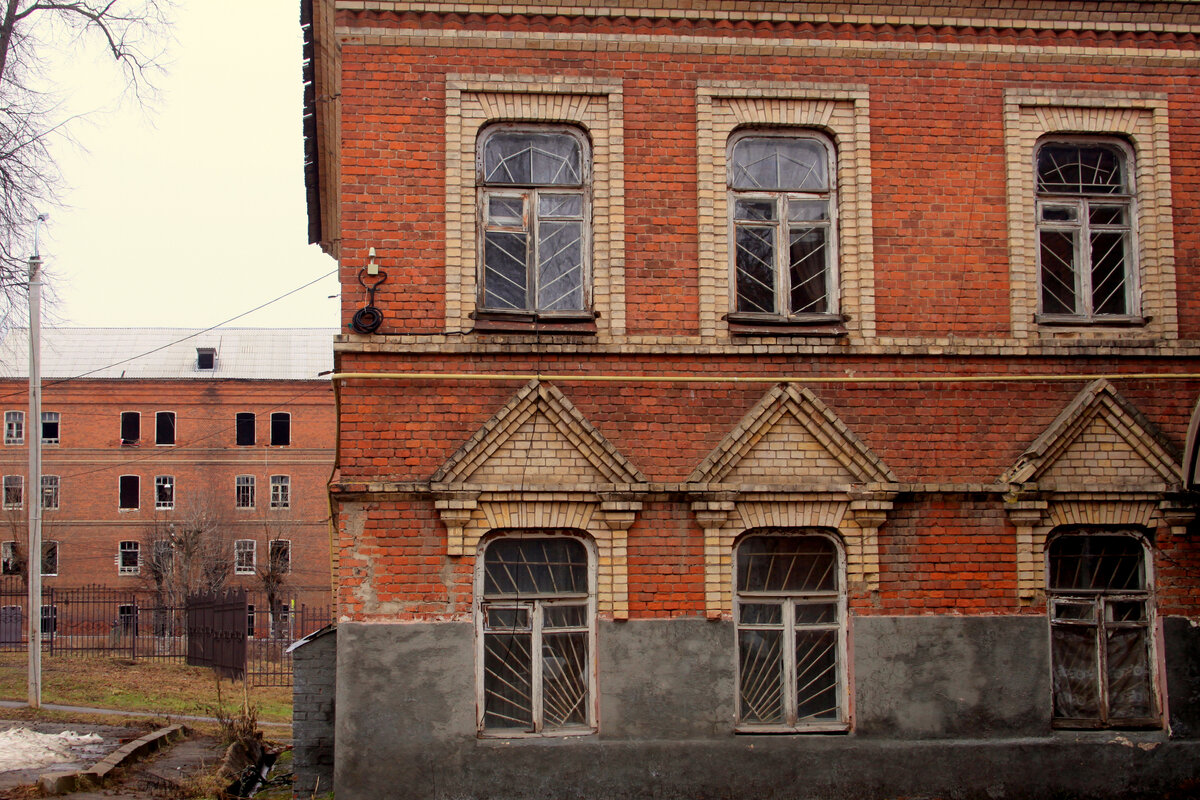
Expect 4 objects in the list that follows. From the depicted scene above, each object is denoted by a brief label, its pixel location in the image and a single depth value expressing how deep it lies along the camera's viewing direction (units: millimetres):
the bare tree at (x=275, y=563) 39122
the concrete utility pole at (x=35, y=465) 16188
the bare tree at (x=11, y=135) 15688
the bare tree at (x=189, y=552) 39250
